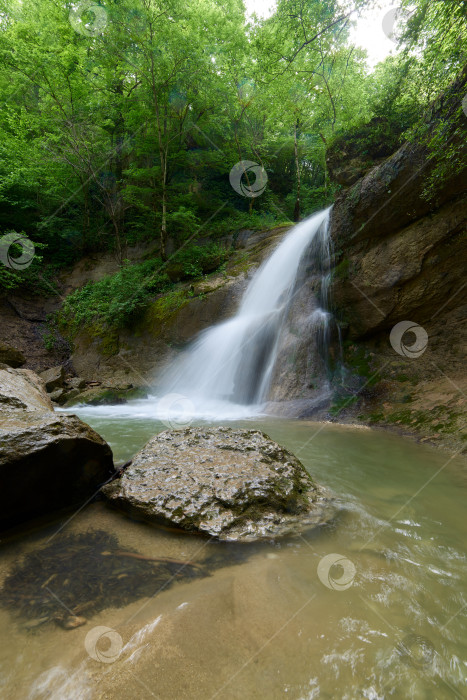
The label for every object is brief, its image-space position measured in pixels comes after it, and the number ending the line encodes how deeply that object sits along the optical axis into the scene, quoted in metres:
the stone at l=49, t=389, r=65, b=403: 8.76
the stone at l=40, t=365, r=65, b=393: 9.39
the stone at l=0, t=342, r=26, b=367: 8.55
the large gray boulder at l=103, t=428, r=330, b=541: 2.18
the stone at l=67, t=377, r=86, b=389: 9.87
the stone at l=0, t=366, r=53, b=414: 2.96
